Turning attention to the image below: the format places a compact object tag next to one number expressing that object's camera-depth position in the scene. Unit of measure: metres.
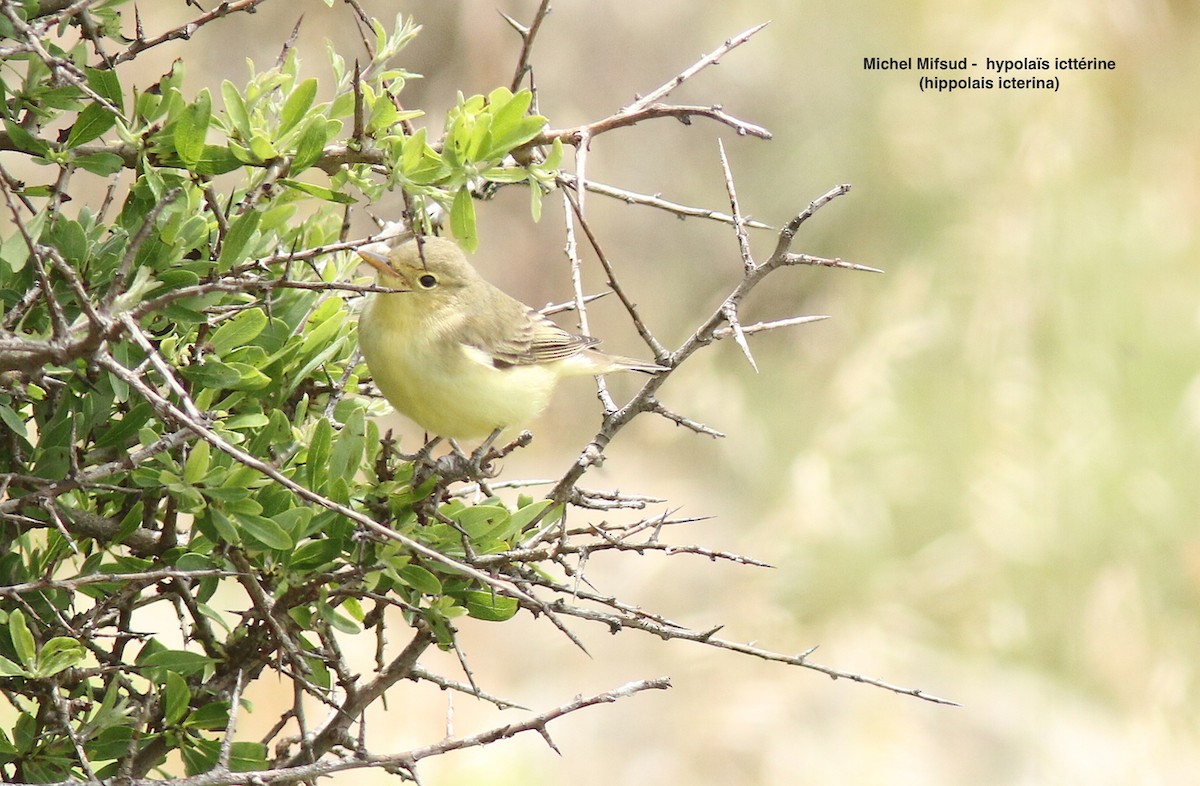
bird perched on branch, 6.78
